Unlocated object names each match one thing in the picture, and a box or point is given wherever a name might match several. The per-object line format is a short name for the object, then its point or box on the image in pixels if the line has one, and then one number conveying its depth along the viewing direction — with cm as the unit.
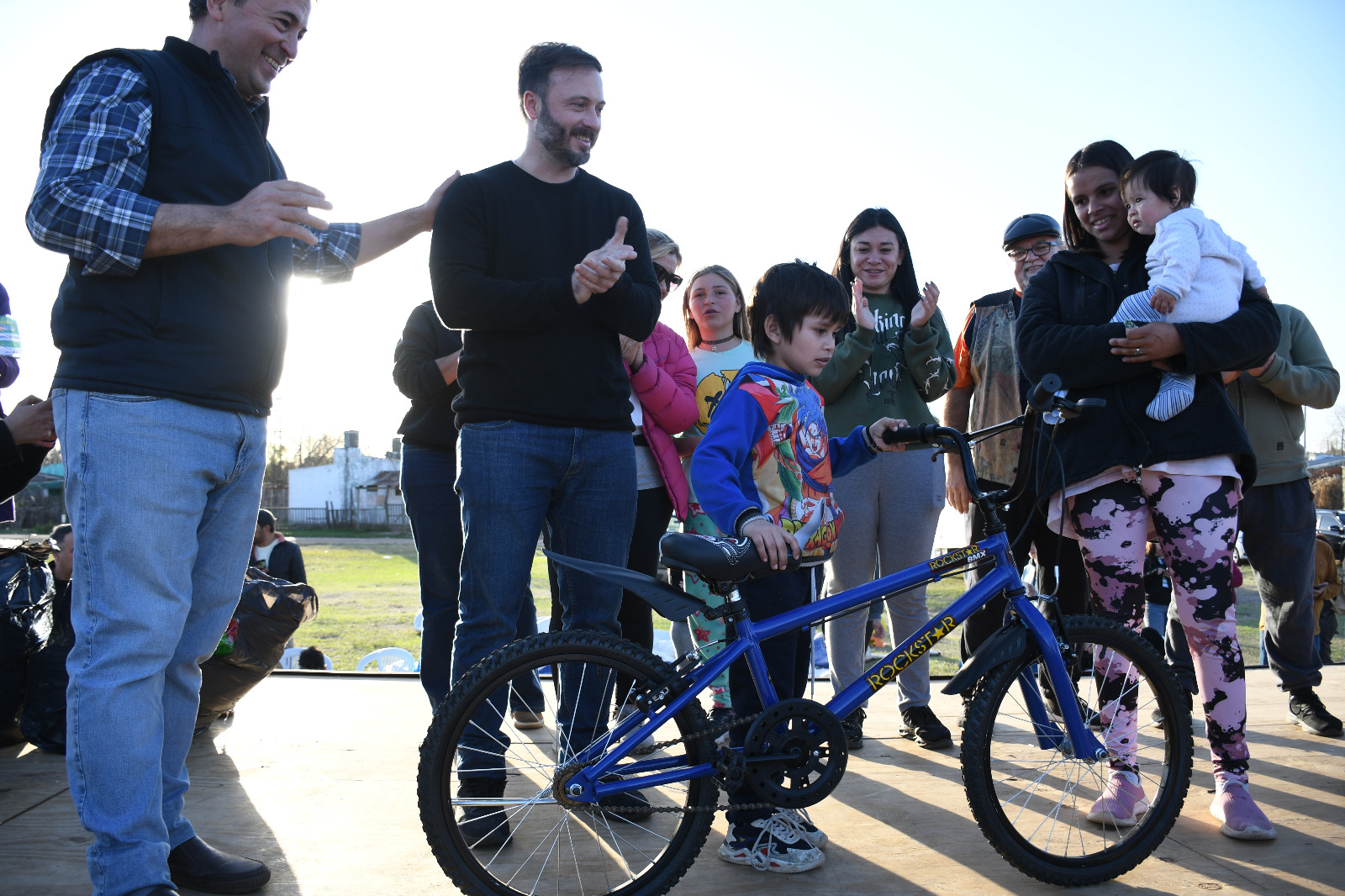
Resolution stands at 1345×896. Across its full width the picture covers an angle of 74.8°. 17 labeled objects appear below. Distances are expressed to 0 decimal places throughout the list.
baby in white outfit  235
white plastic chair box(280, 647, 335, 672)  576
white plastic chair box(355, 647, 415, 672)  576
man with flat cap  338
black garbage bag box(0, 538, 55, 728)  305
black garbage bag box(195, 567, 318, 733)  319
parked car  1052
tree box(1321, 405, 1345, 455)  4300
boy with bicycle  212
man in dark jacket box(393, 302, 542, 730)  313
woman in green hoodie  322
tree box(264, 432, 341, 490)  5422
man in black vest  170
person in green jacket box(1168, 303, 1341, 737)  343
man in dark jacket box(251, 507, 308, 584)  645
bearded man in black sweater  225
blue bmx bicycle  190
